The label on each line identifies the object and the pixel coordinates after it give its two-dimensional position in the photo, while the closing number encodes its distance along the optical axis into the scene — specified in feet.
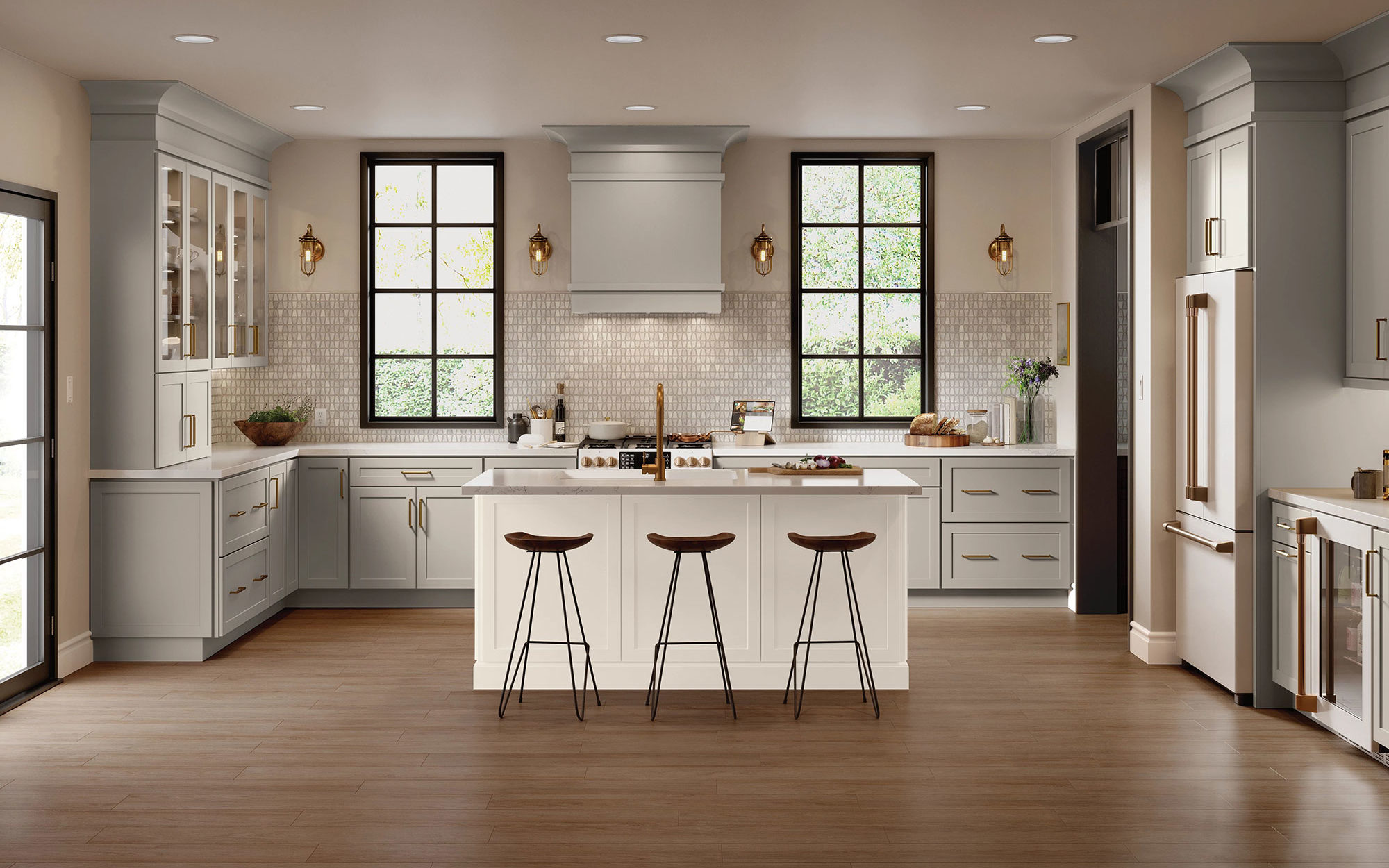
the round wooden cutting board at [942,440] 22.53
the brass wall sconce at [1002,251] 23.48
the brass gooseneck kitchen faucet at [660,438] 15.72
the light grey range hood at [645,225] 22.04
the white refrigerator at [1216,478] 15.79
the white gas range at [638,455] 20.84
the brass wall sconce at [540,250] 23.26
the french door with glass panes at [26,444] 15.83
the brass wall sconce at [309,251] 23.40
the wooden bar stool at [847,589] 14.98
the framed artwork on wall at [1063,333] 22.63
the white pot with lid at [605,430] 22.93
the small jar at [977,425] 23.36
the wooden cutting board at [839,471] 17.04
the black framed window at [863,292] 23.89
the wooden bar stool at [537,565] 14.93
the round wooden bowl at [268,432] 22.12
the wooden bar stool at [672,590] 14.87
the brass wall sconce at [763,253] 23.31
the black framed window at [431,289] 23.79
